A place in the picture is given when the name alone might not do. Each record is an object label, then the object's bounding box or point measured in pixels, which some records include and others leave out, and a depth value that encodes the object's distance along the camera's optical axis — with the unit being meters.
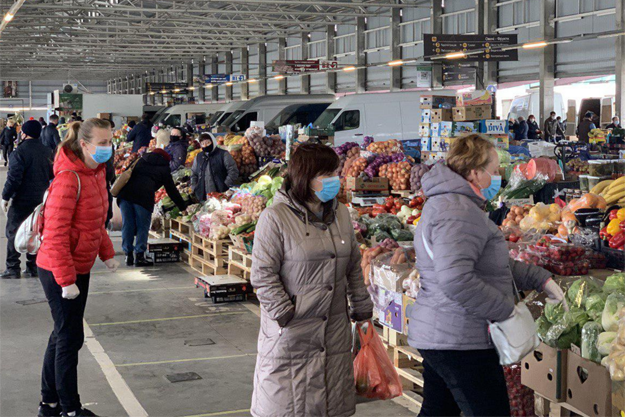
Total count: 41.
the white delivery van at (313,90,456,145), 17.28
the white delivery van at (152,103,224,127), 27.03
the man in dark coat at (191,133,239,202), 10.42
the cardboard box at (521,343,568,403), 3.66
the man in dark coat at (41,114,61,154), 17.38
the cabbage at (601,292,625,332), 3.47
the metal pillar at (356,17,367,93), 29.22
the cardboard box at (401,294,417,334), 4.77
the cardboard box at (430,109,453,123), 10.36
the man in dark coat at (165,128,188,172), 13.43
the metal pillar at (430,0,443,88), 24.33
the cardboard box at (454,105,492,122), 10.15
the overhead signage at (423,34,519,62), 18.89
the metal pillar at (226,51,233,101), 43.22
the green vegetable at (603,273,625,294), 3.81
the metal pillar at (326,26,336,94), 31.41
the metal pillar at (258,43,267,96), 37.93
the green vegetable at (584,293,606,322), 3.72
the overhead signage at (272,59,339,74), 27.98
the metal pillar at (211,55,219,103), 45.59
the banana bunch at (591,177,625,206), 5.51
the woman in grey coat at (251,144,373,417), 3.23
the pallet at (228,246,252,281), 8.03
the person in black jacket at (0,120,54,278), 8.11
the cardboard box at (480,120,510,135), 10.31
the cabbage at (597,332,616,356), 3.41
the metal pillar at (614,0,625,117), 18.28
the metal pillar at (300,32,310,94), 33.61
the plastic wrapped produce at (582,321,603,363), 3.51
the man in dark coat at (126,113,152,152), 17.16
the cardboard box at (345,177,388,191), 9.32
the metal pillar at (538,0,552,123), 20.70
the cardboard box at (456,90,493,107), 10.15
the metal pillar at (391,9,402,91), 26.86
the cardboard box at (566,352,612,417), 3.36
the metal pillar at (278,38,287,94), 36.09
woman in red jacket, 4.04
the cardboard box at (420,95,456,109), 10.44
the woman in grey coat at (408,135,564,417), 2.84
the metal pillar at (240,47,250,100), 39.75
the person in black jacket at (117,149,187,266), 9.45
